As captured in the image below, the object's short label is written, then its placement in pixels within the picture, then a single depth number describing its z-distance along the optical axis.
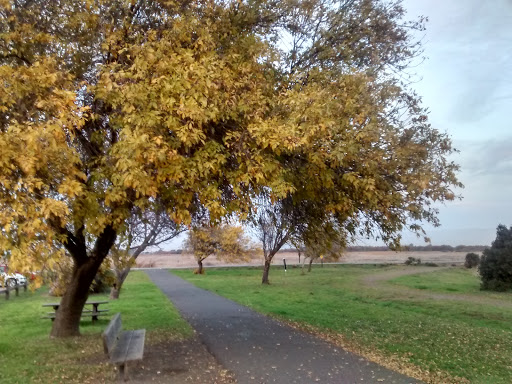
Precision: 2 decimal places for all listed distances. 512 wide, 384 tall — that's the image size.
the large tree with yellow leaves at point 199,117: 6.45
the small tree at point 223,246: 46.25
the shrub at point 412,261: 61.10
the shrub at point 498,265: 28.19
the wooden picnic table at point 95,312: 14.69
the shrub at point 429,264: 57.80
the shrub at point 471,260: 47.19
